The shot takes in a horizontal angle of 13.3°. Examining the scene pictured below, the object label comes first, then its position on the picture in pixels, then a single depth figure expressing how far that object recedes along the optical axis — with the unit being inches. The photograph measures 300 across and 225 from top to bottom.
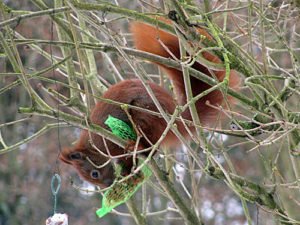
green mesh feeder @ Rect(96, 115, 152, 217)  180.7
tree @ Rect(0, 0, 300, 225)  158.2
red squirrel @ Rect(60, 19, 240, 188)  202.0
